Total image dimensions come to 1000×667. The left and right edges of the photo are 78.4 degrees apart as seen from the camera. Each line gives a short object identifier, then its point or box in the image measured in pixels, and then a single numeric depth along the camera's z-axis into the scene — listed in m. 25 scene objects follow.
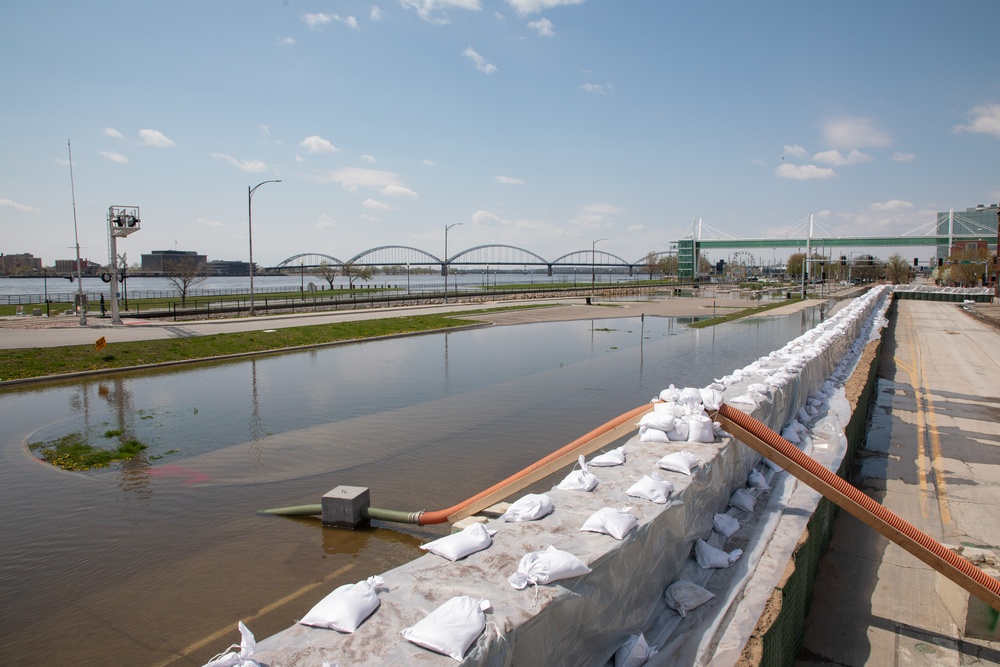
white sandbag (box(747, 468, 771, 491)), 7.75
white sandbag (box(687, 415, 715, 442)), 6.90
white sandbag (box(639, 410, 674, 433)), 7.10
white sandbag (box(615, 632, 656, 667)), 4.34
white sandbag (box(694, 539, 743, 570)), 5.83
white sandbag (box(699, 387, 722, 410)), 6.84
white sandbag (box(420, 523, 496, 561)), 4.32
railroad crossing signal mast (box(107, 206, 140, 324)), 33.00
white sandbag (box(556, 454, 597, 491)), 5.68
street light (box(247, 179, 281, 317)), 36.88
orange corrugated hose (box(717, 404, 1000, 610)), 5.48
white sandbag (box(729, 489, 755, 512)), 7.11
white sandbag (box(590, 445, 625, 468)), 6.41
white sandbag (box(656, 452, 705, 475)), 5.95
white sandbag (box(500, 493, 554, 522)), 4.96
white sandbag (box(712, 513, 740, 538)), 6.46
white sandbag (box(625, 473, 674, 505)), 5.30
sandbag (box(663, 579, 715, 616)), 5.14
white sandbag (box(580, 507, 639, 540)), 4.50
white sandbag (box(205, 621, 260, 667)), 2.96
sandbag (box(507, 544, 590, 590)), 3.79
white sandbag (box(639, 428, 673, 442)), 7.05
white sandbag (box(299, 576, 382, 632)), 3.45
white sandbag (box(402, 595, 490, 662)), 3.12
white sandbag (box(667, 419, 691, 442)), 7.02
